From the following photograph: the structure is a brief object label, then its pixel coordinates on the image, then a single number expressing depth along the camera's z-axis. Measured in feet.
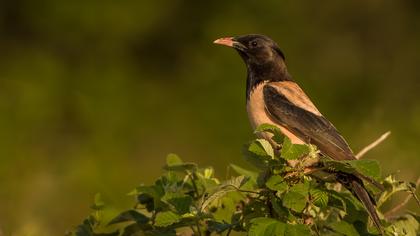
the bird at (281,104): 35.99
